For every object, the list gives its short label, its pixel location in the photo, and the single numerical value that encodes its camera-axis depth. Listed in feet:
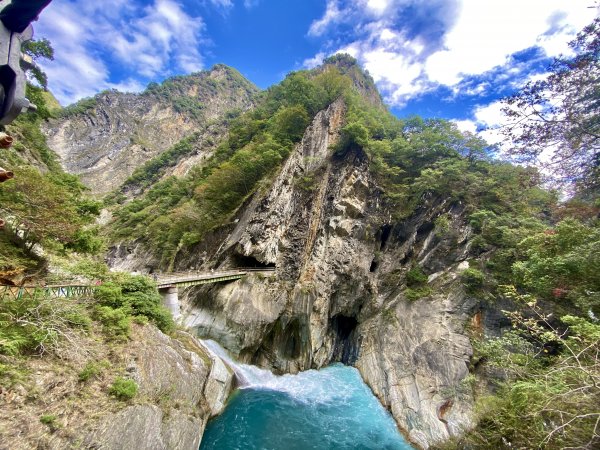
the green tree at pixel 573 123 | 29.12
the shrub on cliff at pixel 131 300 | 32.42
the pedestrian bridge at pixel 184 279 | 53.42
